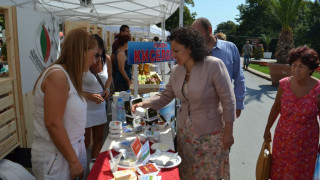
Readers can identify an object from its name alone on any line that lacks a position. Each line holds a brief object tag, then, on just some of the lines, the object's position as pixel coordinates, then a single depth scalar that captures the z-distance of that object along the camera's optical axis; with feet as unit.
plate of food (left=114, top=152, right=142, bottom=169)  5.84
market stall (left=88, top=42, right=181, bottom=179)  5.77
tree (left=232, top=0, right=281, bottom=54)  117.80
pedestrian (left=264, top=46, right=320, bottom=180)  7.59
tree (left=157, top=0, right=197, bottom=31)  101.55
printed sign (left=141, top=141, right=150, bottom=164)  5.94
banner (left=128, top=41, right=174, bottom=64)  8.91
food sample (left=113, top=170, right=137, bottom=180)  5.18
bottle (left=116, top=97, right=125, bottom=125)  9.02
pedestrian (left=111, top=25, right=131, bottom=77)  12.76
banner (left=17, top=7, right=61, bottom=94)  8.95
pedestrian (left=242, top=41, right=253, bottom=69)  49.48
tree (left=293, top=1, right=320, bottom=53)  83.05
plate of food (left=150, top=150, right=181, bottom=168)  5.86
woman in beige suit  6.50
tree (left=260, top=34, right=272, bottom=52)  94.09
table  5.44
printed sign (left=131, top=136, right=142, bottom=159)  5.81
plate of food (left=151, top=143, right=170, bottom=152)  6.64
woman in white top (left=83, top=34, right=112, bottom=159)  9.25
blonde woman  4.83
